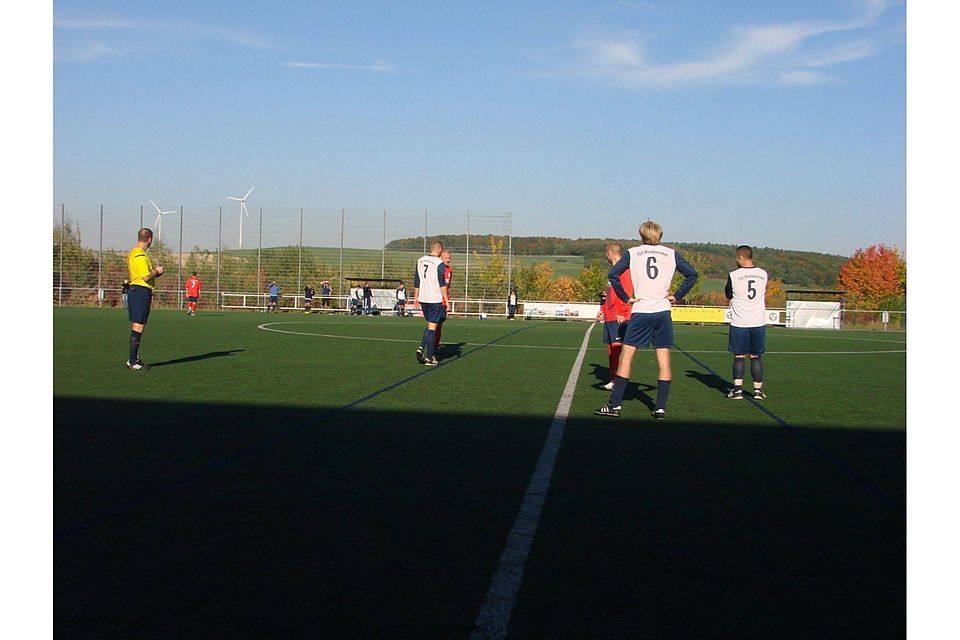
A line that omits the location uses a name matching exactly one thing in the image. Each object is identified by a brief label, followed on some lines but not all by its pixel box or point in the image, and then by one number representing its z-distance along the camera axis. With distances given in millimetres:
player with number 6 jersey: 9680
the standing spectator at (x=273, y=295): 50656
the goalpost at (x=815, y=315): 48219
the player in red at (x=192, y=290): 41359
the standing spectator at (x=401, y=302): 49719
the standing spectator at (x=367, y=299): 50219
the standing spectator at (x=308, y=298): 51656
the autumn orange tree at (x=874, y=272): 104500
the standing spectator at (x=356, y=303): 50306
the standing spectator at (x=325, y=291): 53006
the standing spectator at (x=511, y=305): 50812
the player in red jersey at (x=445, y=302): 16212
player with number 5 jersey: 12039
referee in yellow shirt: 13508
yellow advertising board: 50094
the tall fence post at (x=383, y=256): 56884
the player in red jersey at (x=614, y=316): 12539
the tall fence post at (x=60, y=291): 53812
